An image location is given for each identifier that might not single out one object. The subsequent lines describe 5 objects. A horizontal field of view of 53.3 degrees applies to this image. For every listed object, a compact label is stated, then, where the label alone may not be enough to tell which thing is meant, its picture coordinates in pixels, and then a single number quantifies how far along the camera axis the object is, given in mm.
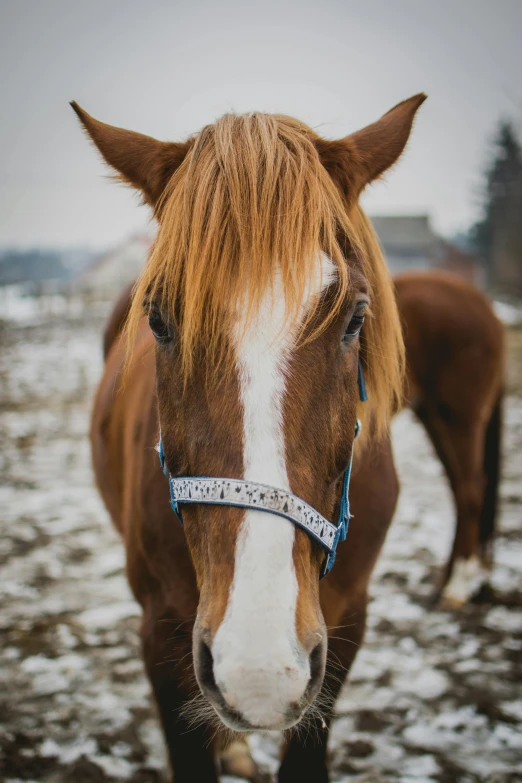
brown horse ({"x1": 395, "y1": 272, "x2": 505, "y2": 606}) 3678
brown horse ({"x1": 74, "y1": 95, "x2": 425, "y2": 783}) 932
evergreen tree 36312
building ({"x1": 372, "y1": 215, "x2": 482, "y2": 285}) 47062
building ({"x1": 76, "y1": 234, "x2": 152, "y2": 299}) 54150
